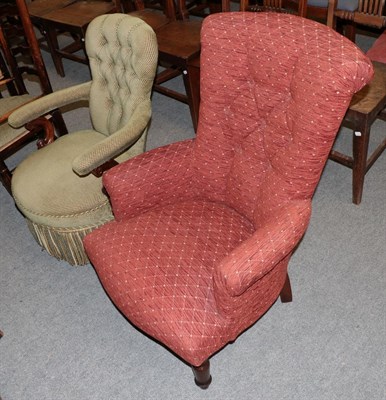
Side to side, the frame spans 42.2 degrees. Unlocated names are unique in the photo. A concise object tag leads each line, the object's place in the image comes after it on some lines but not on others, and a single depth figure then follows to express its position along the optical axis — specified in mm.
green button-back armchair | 2016
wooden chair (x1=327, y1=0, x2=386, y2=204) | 2105
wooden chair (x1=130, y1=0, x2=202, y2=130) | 2688
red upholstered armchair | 1451
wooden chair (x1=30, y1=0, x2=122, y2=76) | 3291
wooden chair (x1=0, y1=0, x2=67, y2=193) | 2400
